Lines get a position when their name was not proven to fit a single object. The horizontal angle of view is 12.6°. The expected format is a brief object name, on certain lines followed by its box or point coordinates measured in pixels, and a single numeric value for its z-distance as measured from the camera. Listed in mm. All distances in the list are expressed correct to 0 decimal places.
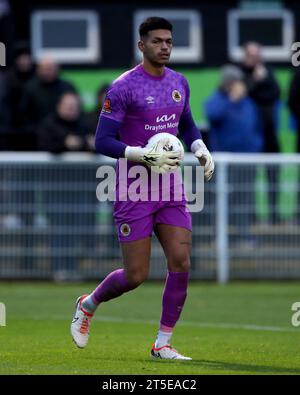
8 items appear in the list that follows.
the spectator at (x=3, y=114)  18919
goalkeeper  10477
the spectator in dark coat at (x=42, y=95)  18781
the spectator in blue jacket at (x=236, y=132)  18469
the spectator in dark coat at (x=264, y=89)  19569
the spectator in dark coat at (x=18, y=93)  18797
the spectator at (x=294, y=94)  18891
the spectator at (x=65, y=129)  18094
